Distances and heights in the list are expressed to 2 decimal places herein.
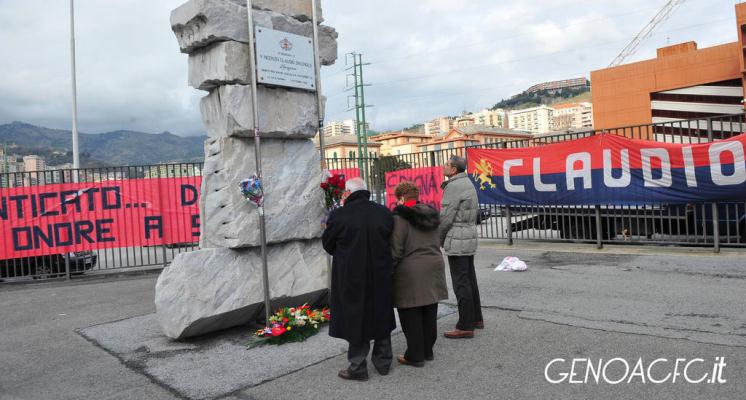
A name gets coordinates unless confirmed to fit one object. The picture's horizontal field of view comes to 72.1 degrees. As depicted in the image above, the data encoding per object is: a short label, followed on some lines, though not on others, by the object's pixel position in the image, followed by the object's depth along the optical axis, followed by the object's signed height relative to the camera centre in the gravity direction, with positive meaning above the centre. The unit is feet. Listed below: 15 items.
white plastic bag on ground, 28.84 -4.31
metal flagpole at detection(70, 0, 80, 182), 61.87 +14.60
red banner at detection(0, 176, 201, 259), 34.19 -0.25
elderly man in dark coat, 13.92 -2.32
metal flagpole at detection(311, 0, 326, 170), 20.72 +5.12
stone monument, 18.07 +0.70
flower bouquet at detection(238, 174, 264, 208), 18.08 +0.50
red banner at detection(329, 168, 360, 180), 44.05 +2.27
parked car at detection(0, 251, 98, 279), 35.19 -3.59
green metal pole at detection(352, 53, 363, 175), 169.07 +30.67
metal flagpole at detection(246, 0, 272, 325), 18.29 +2.05
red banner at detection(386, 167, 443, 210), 44.24 +1.20
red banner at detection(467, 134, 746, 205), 28.84 +0.78
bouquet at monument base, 17.62 -4.43
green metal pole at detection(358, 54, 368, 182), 167.94 +30.57
